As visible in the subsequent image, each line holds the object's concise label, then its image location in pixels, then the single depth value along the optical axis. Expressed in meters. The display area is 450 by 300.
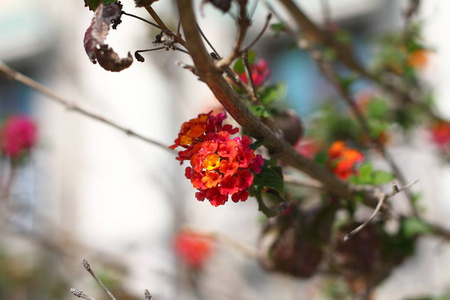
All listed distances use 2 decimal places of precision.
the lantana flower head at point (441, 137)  1.10
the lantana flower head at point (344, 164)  0.67
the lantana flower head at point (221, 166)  0.54
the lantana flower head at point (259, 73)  0.64
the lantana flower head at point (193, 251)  1.56
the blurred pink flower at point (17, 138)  1.05
